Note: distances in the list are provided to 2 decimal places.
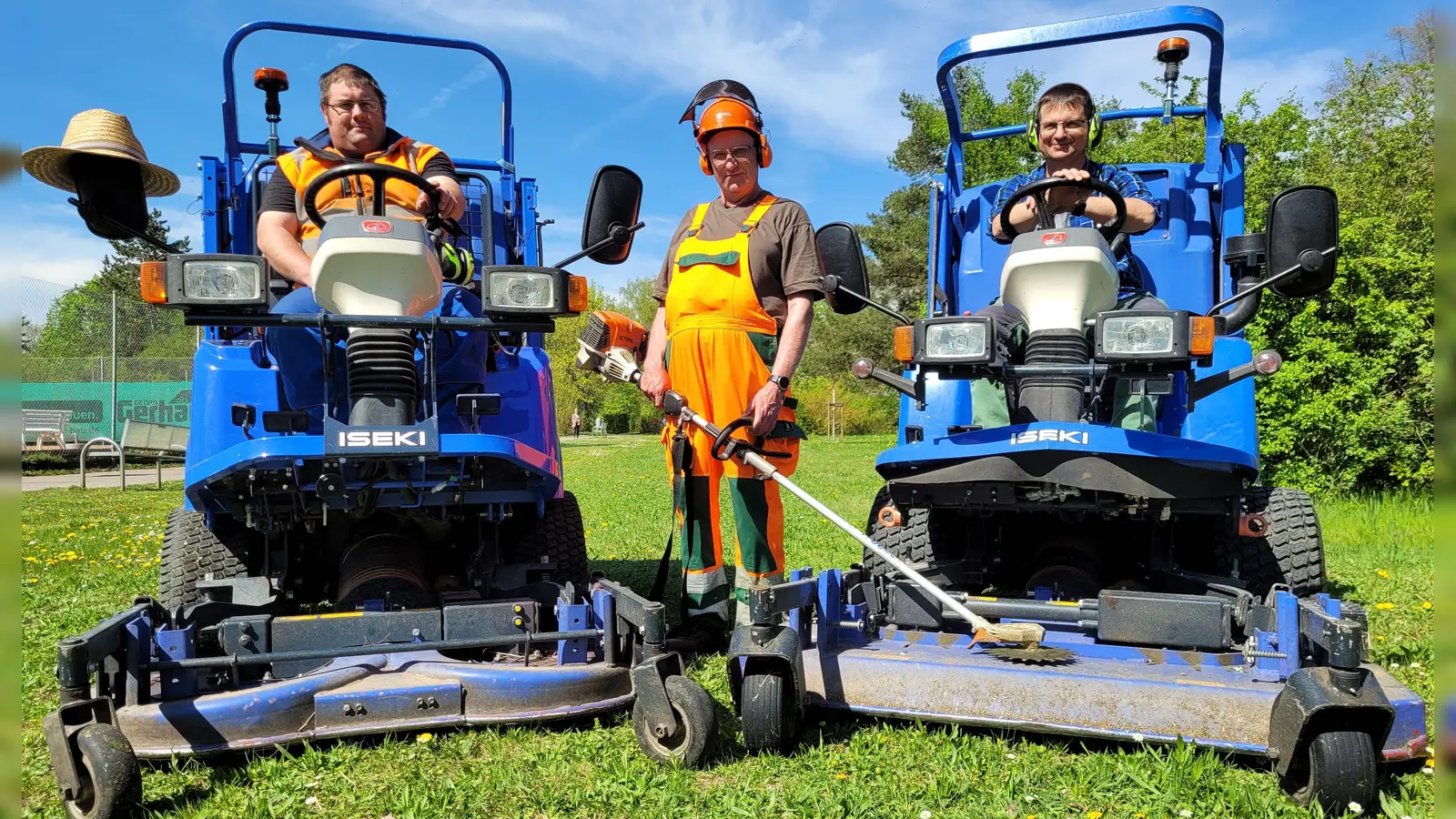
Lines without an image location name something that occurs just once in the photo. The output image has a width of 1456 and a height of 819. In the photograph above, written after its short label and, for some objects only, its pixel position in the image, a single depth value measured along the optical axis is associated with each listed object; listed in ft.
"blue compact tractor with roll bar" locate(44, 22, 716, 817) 10.19
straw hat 9.91
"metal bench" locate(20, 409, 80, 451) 57.20
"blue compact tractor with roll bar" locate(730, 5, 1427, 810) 9.75
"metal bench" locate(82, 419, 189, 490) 54.70
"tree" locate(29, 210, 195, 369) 58.90
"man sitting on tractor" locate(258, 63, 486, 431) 12.46
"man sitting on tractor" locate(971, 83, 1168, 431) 13.37
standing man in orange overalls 13.55
